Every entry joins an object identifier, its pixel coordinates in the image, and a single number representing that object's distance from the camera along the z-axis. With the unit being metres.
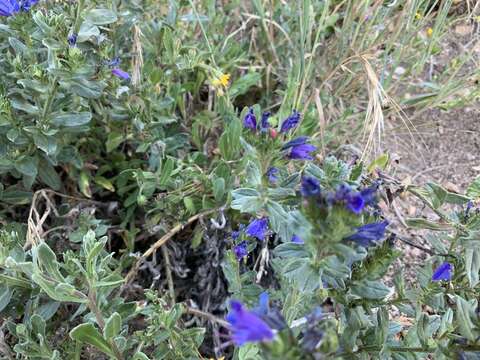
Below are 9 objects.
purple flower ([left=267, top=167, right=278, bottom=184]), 0.28
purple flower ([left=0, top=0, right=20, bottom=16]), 0.33
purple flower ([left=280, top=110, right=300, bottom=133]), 0.27
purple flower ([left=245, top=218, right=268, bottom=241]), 0.31
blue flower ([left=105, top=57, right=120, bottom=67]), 0.36
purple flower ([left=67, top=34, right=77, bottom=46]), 0.34
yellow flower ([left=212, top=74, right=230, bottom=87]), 0.41
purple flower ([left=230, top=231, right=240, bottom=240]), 0.34
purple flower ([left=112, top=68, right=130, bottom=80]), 0.37
